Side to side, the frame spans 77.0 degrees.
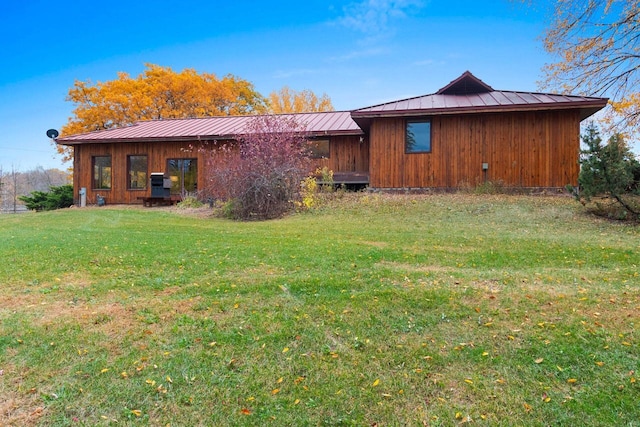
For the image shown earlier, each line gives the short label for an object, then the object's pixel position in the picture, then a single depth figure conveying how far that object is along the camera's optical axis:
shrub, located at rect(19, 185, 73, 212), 19.77
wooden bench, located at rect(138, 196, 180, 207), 16.91
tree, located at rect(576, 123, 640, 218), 9.02
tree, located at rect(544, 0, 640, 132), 9.09
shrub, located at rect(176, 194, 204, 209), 15.15
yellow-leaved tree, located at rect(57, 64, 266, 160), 26.75
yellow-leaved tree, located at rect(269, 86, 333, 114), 32.03
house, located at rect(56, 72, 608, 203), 12.88
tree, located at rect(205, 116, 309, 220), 11.56
